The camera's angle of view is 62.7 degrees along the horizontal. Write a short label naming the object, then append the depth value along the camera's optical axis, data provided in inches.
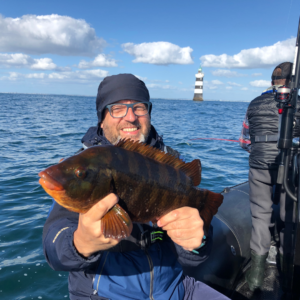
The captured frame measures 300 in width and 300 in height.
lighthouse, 3933.8
